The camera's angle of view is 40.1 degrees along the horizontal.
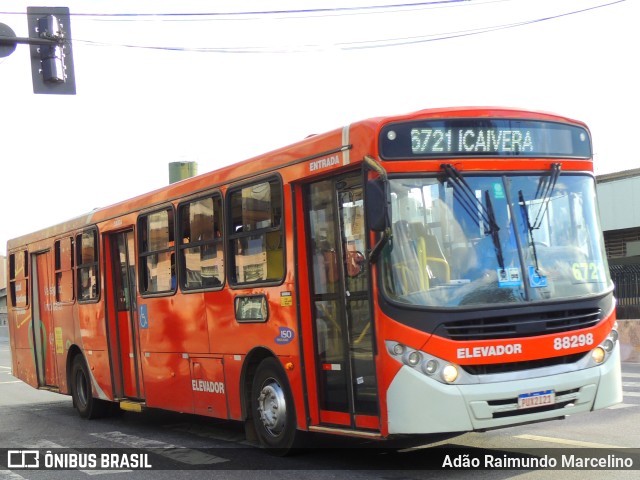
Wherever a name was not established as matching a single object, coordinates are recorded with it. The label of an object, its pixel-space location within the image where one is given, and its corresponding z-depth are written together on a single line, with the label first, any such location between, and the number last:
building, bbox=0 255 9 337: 54.94
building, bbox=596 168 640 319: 27.20
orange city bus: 7.22
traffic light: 12.10
